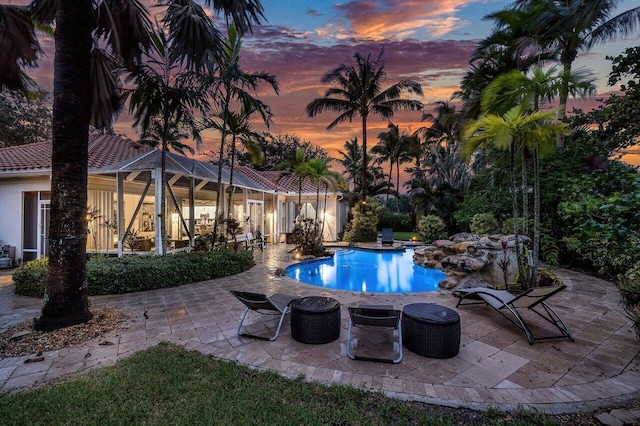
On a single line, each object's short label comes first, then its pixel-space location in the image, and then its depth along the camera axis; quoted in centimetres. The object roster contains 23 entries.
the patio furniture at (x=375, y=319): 379
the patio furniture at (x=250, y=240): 1409
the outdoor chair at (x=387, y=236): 1703
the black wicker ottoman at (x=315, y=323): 427
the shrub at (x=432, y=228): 1711
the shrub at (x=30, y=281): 679
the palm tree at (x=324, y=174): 1454
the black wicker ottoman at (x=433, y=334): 381
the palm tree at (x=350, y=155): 3323
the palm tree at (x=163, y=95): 792
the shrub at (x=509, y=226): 1018
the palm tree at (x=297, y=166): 1459
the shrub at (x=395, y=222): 2723
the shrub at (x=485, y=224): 1182
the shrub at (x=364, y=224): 1878
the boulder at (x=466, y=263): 760
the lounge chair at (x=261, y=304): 458
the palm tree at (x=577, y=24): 1055
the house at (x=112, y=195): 1008
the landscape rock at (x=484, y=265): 757
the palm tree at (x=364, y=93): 1772
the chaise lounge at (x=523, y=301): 431
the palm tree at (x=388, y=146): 3011
